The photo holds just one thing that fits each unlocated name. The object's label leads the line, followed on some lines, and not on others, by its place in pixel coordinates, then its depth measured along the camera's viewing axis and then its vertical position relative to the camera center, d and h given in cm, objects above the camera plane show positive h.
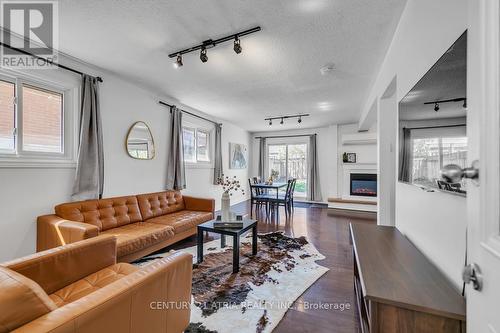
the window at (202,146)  535 +51
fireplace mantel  623 -15
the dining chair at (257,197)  555 -84
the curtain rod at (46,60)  220 +123
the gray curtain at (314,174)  709 -27
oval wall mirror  352 +41
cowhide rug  171 -124
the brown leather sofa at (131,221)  227 -76
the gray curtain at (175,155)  419 +21
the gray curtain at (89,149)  278 +22
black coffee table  247 -81
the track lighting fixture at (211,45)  219 +136
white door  57 +0
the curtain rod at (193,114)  406 +119
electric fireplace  618 -54
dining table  539 -52
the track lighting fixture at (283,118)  561 +133
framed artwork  675 +34
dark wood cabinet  92 -60
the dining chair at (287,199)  541 -84
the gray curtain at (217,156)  579 +27
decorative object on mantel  652 +25
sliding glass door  757 +11
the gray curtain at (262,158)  782 +29
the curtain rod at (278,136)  751 +108
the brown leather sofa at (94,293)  82 -65
